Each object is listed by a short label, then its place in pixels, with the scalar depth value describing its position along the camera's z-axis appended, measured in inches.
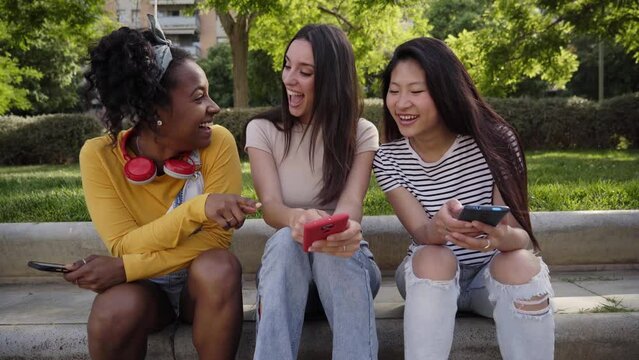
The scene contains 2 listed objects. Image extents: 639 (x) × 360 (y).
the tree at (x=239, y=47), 633.6
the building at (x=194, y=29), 1957.4
